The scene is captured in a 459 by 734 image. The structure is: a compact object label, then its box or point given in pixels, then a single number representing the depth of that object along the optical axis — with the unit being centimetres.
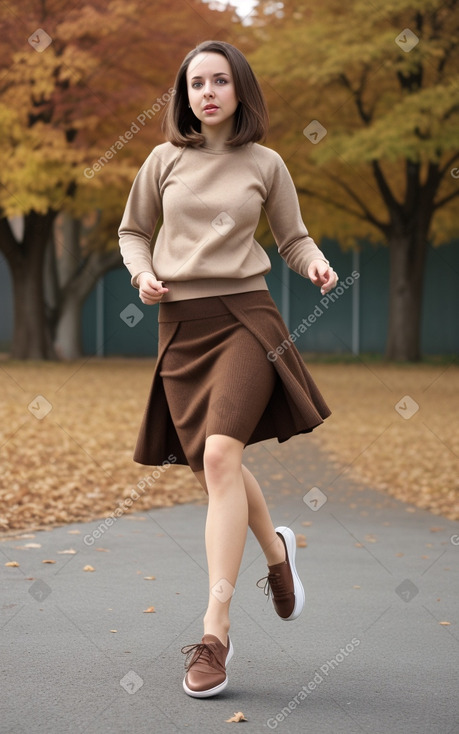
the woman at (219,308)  632
